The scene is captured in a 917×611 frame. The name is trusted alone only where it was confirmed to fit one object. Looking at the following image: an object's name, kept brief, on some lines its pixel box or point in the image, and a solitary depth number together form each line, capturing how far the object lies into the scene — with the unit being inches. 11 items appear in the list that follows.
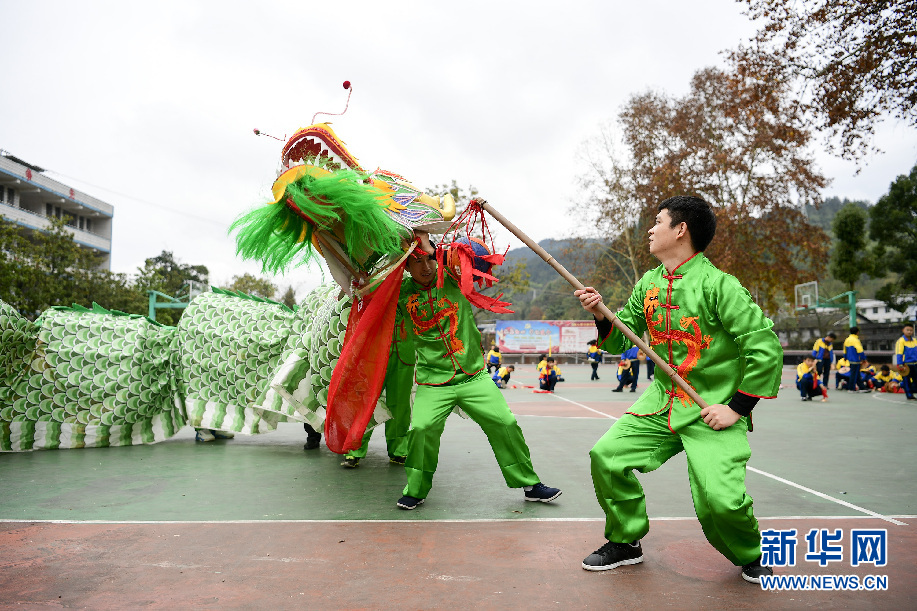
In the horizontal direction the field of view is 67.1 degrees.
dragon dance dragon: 228.2
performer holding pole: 119.7
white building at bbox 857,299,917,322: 1923.0
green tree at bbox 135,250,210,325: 1219.9
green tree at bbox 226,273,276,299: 1533.0
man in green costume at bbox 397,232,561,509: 177.9
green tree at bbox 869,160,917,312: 1384.1
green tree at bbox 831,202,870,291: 1440.7
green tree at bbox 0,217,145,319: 831.7
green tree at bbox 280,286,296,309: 1553.9
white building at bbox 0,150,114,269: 1366.9
